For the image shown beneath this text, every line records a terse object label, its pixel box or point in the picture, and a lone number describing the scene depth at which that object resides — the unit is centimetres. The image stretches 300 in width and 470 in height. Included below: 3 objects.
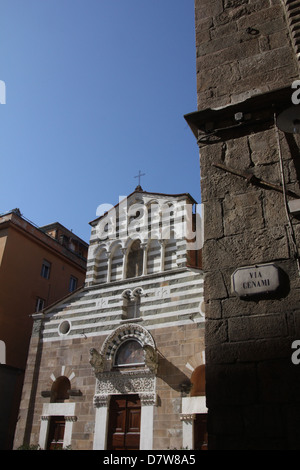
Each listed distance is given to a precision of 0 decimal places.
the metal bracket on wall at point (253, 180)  360
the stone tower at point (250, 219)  298
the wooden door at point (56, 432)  1358
